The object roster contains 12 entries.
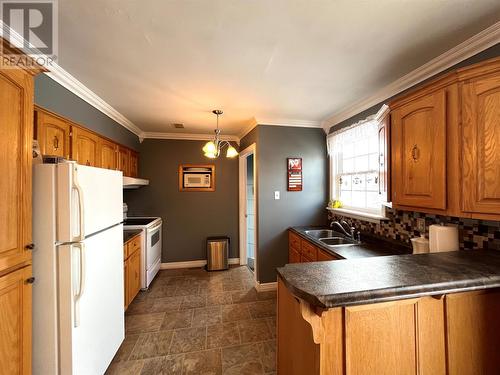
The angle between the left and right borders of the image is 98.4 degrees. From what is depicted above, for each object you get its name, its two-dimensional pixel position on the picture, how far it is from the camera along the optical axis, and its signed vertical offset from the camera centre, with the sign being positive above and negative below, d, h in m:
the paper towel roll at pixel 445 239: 1.48 -0.36
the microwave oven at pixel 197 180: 4.10 +0.15
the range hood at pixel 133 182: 2.85 +0.10
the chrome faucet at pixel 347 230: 2.48 -0.53
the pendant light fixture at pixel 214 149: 2.65 +0.49
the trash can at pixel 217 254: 3.85 -1.19
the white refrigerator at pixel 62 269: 1.27 -0.48
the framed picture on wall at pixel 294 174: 3.18 +0.20
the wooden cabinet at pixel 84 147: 2.09 +0.43
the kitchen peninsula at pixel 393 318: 0.87 -0.59
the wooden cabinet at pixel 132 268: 2.50 -1.00
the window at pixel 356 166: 2.46 +0.27
